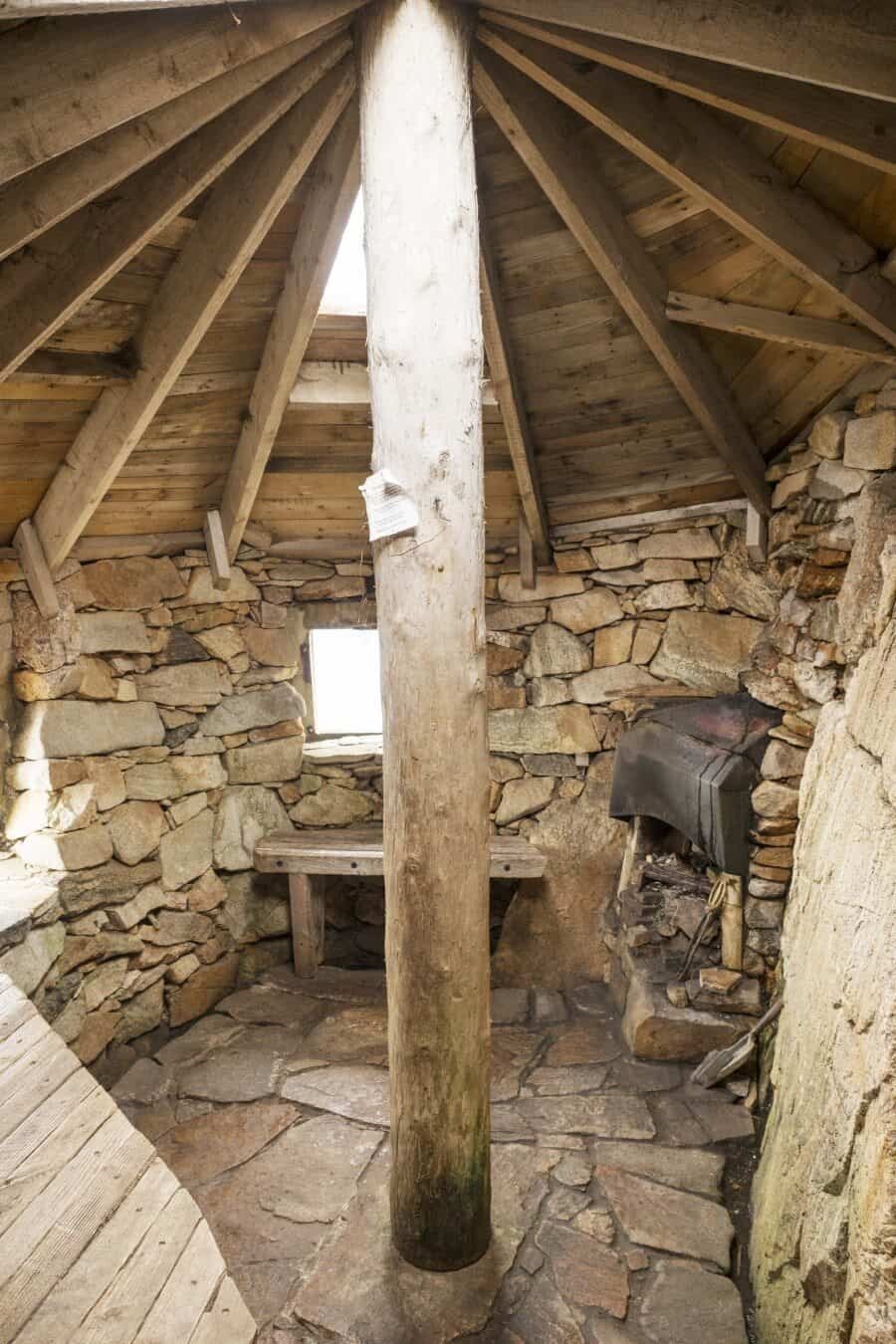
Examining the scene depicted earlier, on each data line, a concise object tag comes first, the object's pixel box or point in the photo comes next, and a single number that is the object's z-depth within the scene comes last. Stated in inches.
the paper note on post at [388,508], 72.6
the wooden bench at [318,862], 155.9
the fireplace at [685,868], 127.9
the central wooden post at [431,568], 70.7
